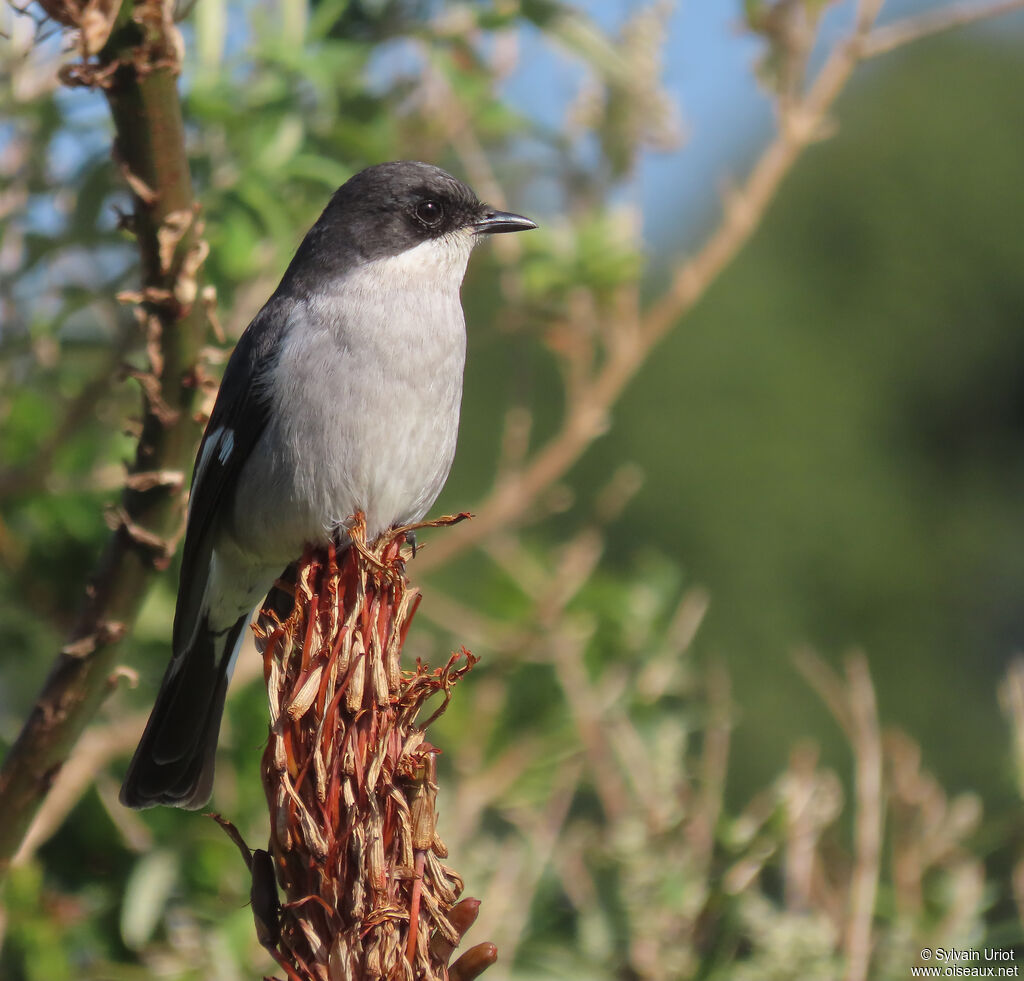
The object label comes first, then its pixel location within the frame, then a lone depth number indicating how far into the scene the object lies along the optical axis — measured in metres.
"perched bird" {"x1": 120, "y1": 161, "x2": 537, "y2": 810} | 7.29
